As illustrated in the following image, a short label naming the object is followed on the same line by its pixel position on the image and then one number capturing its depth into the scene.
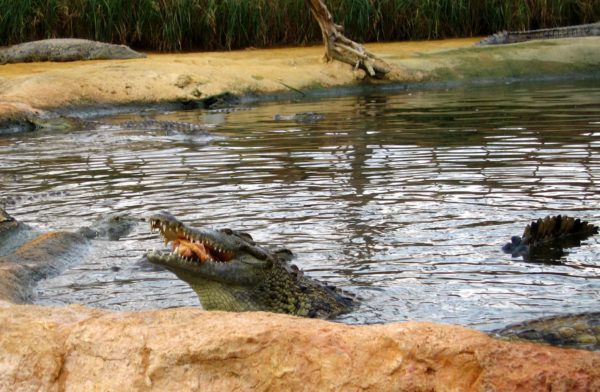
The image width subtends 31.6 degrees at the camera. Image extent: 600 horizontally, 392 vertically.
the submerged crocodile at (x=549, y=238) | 6.52
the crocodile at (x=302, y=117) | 13.75
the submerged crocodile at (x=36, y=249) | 5.95
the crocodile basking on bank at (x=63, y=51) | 20.06
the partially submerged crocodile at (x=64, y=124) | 13.27
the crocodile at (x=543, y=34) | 19.75
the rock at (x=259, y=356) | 3.21
